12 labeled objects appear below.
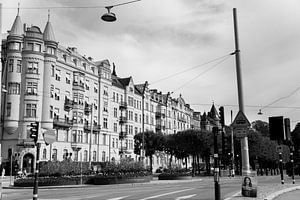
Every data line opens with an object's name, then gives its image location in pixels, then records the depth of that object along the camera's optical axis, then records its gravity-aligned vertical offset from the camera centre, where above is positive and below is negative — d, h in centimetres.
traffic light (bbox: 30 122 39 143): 1502 +86
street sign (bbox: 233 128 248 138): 1516 +80
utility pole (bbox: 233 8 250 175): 1505 +215
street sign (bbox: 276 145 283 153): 2877 +28
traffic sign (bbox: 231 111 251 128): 1535 +125
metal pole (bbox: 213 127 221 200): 1516 -74
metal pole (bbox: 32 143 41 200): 1401 -85
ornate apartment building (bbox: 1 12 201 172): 5588 +887
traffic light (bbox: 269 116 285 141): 1991 +124
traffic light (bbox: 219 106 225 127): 1923 +192
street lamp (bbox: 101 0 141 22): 1590 +572
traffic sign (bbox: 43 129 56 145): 1476 +68
